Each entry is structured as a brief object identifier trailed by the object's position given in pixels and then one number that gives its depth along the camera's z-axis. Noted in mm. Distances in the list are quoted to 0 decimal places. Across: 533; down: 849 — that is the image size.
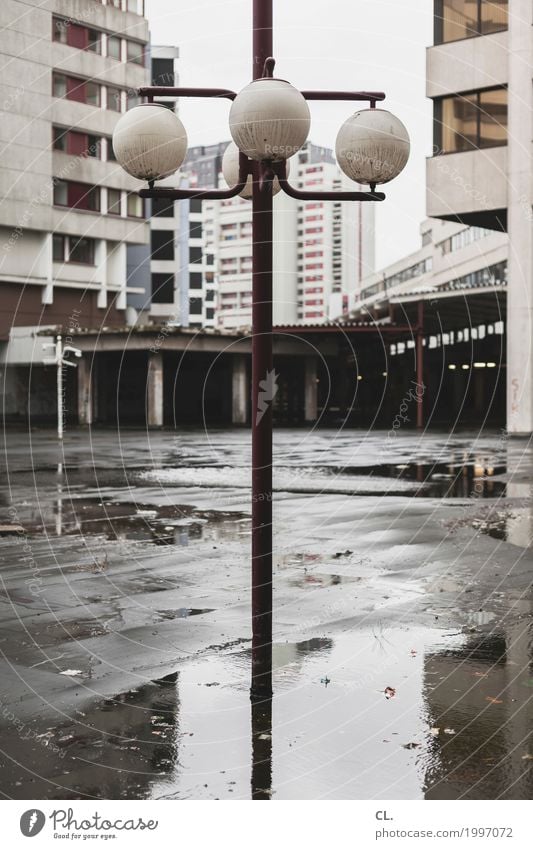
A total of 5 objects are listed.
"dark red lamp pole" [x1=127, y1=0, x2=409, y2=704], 5512
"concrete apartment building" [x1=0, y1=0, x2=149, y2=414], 57062
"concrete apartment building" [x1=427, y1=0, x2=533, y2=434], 35469
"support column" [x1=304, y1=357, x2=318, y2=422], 55759
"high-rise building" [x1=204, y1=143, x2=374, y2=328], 181000
